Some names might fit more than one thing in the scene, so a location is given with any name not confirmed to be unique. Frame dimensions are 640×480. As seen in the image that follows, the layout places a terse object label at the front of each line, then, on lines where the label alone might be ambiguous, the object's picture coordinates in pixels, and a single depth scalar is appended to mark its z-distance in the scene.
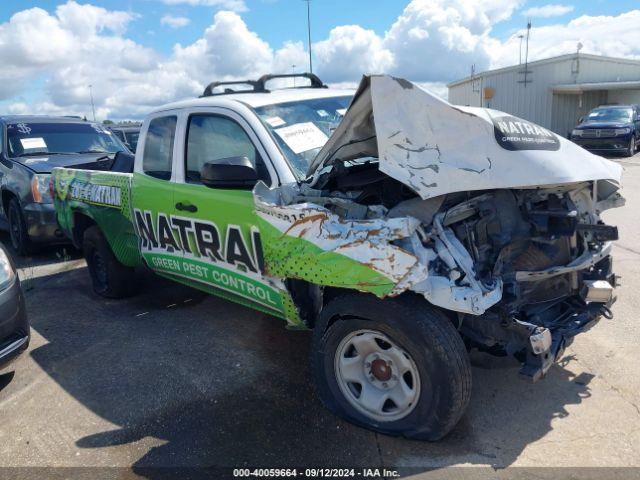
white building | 27.98
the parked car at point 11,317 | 3.52
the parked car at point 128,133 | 13.42
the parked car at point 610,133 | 17.06
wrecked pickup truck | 2.69
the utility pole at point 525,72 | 29.17
